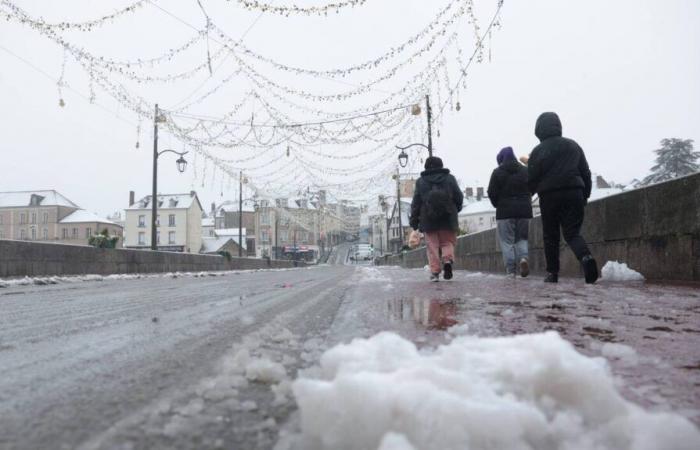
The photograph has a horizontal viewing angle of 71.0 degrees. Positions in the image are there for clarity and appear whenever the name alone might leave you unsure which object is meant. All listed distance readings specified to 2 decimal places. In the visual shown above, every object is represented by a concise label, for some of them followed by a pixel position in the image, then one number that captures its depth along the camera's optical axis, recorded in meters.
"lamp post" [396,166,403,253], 30.79
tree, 37.09
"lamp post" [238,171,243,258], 28.56
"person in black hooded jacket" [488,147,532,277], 8.05
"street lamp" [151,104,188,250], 19.11
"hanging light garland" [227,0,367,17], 9.98
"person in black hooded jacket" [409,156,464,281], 7.84
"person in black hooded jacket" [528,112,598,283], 5.91
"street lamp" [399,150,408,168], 24.59
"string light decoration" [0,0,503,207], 11.29
